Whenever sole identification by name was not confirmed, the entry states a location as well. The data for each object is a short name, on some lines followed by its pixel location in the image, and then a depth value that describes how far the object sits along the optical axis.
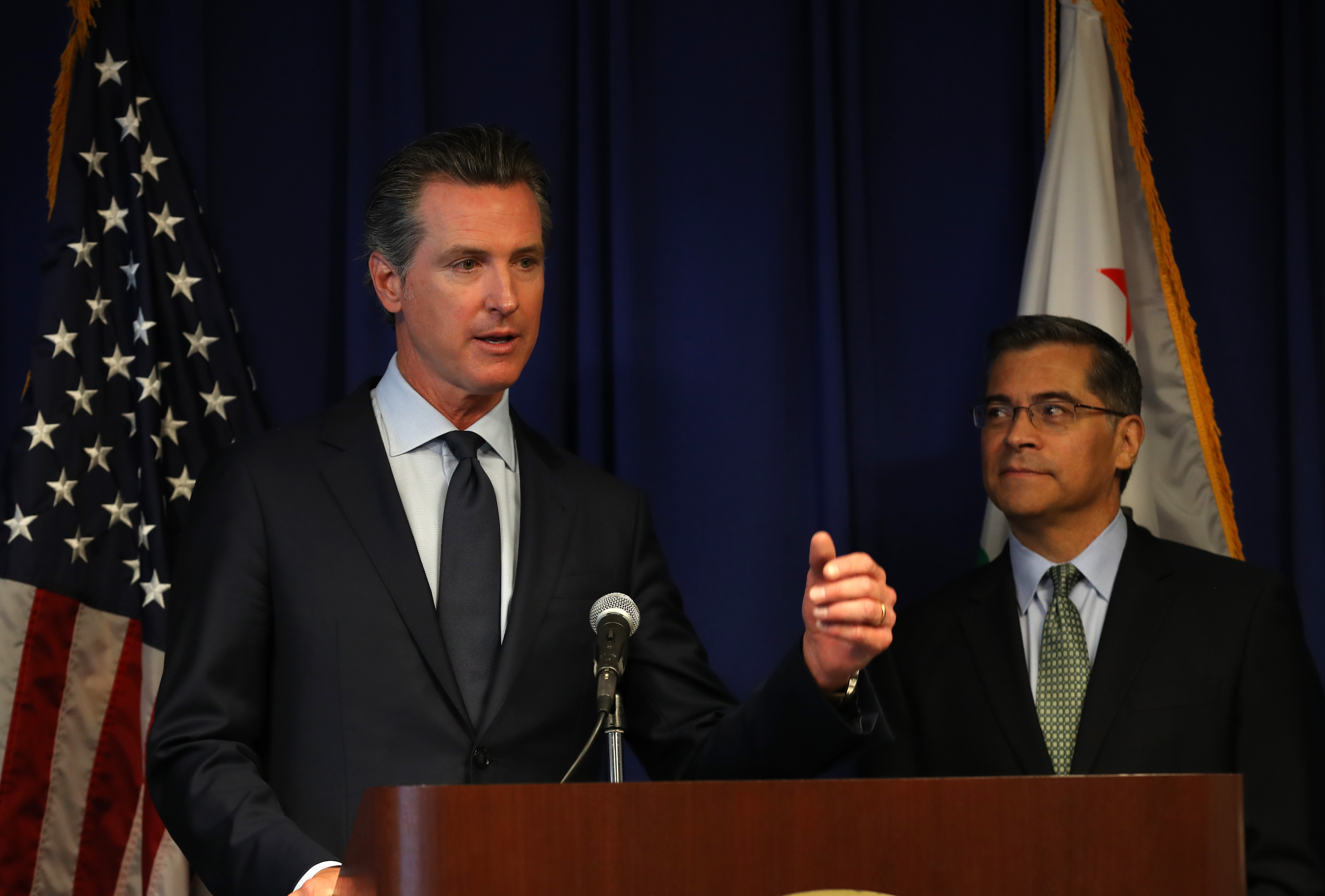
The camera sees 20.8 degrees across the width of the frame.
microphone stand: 3.26
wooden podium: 2.99
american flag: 3.86
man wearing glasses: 3.84
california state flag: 4.25
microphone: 3.26
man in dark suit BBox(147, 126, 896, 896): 3.40
